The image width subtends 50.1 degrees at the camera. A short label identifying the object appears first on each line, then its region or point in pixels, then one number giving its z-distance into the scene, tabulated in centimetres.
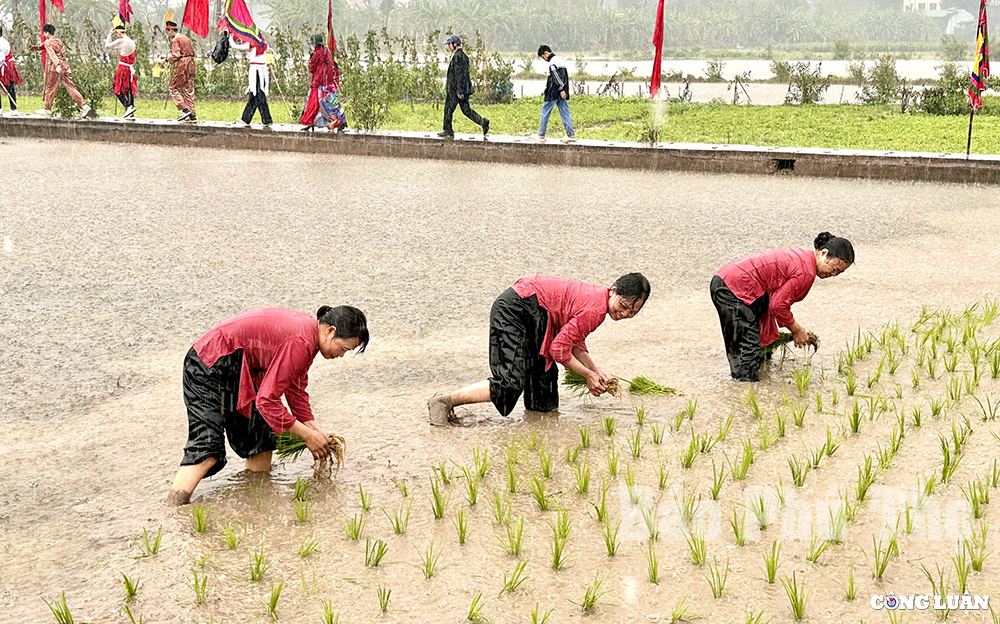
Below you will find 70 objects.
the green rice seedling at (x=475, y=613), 347
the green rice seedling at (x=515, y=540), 389
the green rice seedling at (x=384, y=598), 353
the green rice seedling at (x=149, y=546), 386
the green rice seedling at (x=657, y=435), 489
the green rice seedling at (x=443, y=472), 444
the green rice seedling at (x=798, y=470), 439
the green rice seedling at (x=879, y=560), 364
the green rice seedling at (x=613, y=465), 452
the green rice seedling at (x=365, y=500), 419
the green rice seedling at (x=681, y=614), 344
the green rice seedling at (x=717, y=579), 356
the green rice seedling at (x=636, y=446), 477
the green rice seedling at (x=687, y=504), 414
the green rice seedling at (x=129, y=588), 356
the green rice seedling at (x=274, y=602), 348
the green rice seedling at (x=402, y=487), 436
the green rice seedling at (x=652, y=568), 368
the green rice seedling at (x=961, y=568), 352
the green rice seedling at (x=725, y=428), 480
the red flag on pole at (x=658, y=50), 1549
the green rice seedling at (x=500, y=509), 410
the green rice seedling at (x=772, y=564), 363
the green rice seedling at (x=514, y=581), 362
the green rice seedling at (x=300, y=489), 431
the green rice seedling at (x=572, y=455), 473
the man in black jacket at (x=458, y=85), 1537
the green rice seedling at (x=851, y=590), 352
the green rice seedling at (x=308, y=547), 389
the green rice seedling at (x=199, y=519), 402
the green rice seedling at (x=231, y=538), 391
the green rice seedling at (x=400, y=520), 406
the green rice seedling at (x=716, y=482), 427
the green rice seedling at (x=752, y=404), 516
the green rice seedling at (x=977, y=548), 364
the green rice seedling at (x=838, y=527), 390
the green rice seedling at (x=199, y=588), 356
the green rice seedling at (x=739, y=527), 391
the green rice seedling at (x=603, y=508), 409
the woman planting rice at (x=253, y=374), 414
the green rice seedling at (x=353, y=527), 401
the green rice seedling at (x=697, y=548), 376
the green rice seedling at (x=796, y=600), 342
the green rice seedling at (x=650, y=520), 399
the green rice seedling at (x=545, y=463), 454
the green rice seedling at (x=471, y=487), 428
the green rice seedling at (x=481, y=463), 452
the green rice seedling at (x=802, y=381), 549
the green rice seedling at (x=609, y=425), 503
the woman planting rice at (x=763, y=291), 552
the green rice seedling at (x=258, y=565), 370
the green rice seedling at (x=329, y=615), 337
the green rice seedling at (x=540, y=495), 423
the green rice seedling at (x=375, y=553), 382
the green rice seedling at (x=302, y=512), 414
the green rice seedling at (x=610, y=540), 386
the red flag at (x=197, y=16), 1894
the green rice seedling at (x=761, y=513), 404
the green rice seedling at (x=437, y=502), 415
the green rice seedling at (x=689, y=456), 460
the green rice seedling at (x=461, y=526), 399
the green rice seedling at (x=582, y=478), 437
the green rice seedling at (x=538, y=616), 334
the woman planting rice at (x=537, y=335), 487
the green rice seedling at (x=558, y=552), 378
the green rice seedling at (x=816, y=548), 375
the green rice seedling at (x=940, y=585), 343
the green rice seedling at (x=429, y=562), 375
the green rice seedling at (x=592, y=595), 351
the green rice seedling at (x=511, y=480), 439
